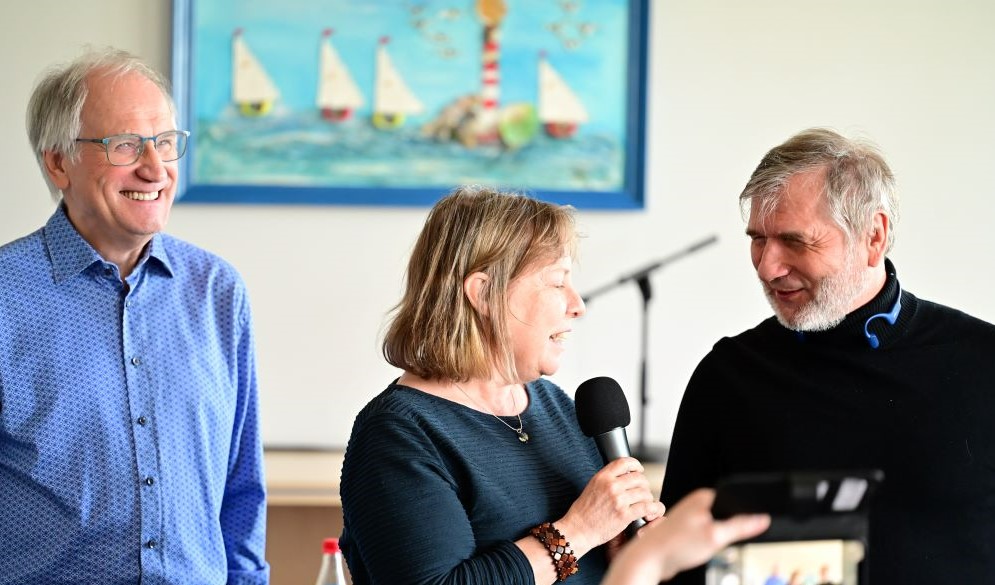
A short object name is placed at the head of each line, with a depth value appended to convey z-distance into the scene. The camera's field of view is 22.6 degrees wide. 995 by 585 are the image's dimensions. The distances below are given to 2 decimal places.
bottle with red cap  3.08
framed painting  3.69
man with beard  2.68
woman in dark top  2.50
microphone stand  3.68
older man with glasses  2.68
